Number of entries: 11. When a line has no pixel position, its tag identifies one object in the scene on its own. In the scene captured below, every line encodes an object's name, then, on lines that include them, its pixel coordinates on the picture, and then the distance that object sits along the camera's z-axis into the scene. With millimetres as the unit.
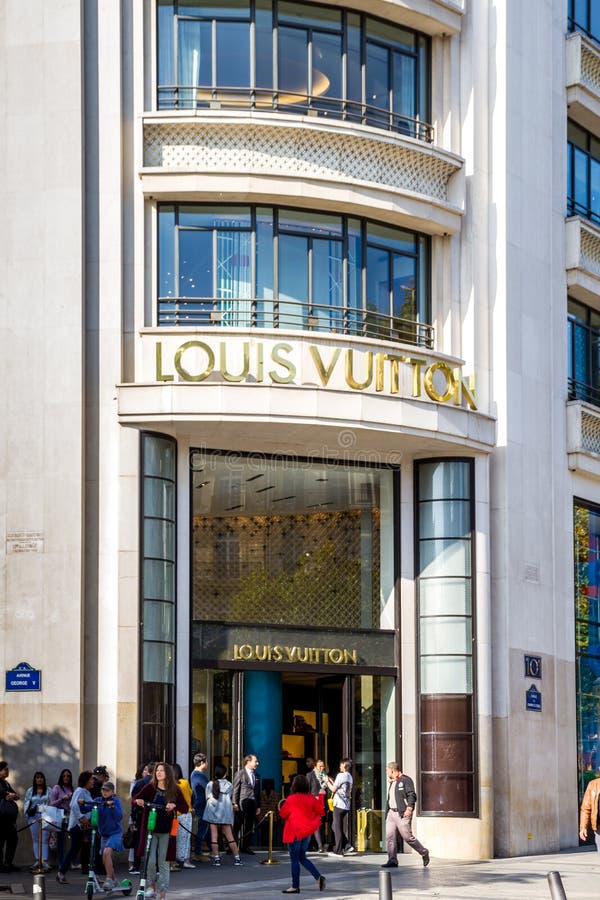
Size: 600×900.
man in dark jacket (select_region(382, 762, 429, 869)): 24672
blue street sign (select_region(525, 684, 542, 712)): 29672
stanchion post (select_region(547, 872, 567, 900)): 12664
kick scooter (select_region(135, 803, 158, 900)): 18250
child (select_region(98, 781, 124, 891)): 21023
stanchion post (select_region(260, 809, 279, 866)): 25281
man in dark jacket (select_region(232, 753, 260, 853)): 25859
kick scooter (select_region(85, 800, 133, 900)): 19734
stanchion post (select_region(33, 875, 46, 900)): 14062
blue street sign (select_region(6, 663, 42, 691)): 24906
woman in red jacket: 20812
